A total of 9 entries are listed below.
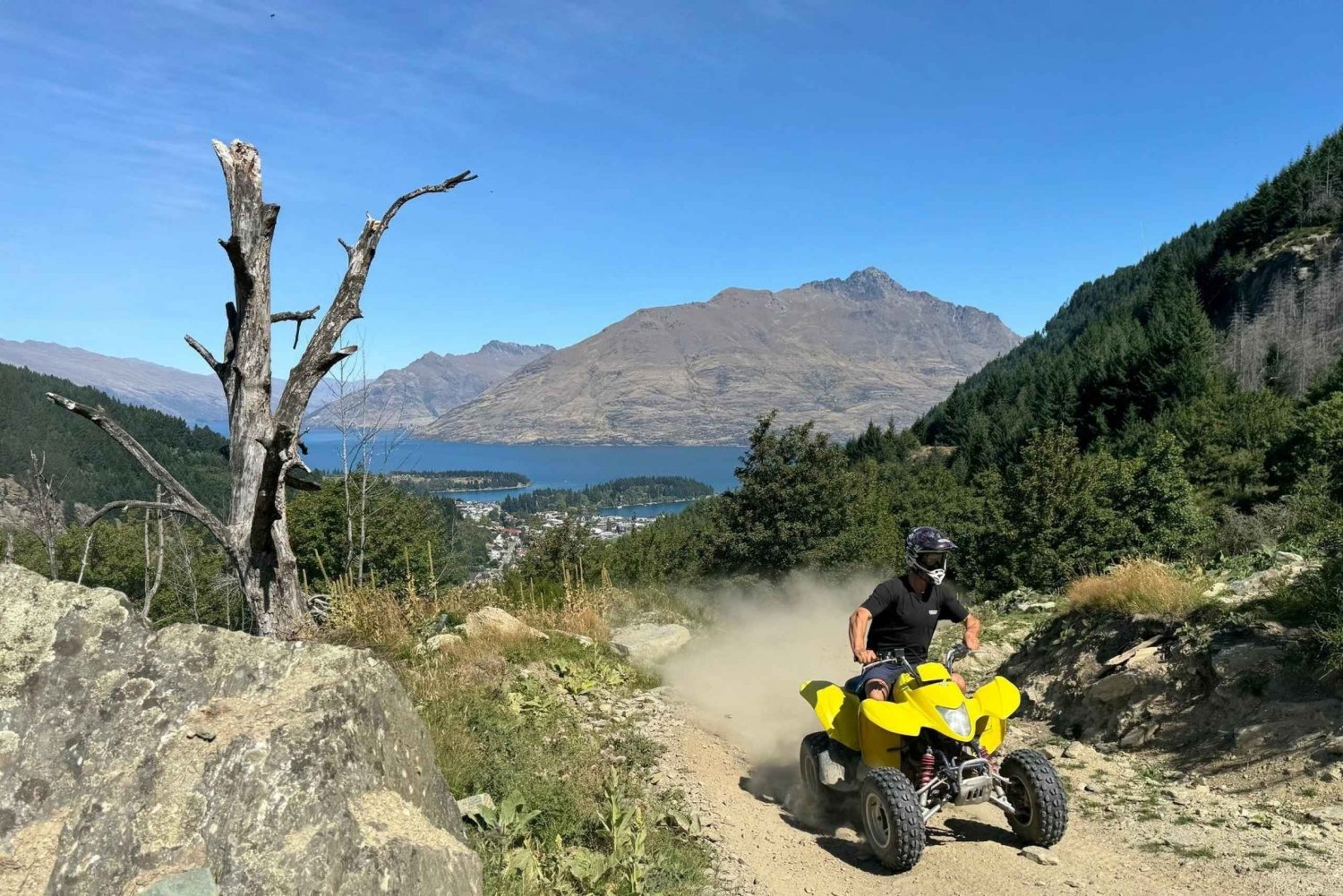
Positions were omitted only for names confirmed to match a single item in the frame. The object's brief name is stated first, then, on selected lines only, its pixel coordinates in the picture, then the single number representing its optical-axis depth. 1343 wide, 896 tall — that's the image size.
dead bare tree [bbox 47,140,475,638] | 6.87
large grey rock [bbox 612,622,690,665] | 11.14
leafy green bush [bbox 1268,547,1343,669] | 6.45
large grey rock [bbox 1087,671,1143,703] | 7.85
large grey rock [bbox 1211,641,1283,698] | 6.96
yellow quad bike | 5.05
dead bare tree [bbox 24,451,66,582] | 20.92
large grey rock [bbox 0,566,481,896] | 3.23
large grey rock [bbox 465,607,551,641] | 9.82
